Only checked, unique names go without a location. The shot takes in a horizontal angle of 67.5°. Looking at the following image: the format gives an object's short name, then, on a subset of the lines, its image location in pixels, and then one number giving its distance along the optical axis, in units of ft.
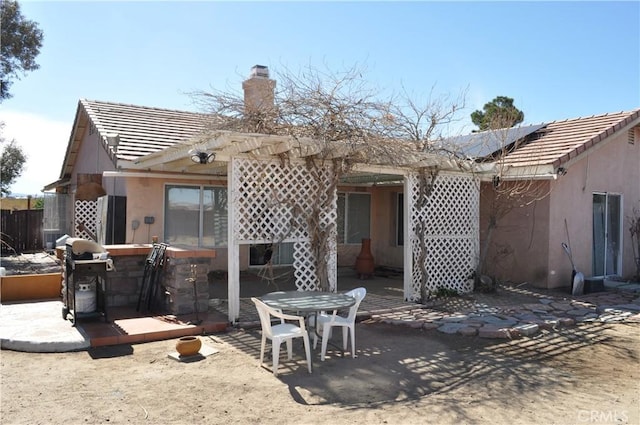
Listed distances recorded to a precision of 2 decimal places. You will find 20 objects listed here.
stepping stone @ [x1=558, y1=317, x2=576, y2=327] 25.68
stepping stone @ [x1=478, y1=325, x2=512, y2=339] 22.93
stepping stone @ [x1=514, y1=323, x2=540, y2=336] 23.49
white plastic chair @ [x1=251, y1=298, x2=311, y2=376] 17.34
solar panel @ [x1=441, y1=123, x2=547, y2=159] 37.21
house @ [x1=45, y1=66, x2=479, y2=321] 24.95
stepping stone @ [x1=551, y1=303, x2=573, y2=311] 29.00
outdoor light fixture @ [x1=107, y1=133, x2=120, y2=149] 33.42
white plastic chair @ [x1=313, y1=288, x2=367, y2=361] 19.42
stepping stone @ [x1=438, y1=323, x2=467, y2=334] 23.70
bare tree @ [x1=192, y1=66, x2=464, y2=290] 25.40
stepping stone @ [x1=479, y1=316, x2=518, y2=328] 24.49
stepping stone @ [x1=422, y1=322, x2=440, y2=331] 24.53
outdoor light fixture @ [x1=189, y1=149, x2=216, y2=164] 22.84
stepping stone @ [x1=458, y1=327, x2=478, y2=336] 23.31
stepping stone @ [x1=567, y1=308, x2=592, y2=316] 27.73
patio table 18.33
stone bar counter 25.23
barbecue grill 23.03
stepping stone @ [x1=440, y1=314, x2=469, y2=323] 25.71
